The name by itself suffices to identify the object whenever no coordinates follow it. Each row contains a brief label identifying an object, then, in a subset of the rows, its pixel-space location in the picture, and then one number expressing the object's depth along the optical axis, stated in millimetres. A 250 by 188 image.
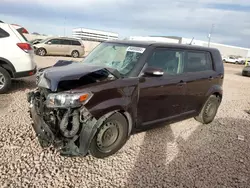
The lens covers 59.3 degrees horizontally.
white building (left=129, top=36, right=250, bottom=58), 60034
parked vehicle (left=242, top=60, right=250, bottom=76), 18059
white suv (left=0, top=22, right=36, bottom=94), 5938
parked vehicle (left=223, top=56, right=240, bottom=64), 41469
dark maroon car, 2930
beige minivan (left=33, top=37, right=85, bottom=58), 18578
